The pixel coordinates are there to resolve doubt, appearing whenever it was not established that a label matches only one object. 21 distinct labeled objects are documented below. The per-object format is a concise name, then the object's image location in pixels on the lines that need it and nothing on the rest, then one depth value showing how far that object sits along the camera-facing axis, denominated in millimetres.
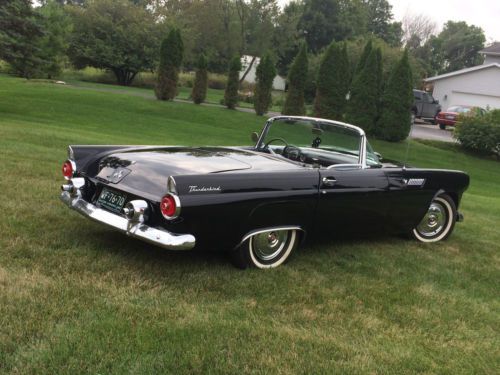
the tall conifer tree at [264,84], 22297
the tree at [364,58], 20775
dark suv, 28219
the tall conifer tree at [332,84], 21000
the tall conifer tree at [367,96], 20344
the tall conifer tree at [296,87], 21719
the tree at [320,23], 54781
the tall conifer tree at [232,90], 23614
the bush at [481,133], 19984
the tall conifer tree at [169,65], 21688
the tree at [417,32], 70312
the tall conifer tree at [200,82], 23336
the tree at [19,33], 13969
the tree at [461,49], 77062
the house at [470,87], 33750
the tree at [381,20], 72188
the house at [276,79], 52594
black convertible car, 3623
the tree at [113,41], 36812
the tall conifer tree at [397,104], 20094
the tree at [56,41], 31453
